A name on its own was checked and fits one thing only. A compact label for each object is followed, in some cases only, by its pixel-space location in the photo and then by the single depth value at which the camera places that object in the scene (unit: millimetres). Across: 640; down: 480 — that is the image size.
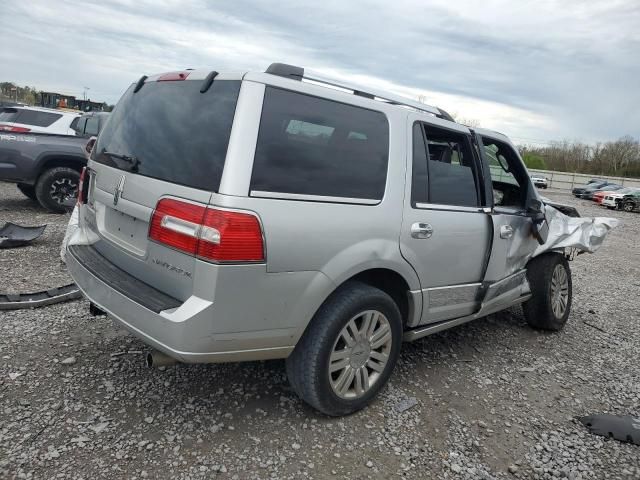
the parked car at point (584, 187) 35550
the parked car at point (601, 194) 27722
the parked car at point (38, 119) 9164
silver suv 2314
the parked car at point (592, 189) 33125
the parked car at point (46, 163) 8188
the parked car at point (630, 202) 25859
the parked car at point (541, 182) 42844
